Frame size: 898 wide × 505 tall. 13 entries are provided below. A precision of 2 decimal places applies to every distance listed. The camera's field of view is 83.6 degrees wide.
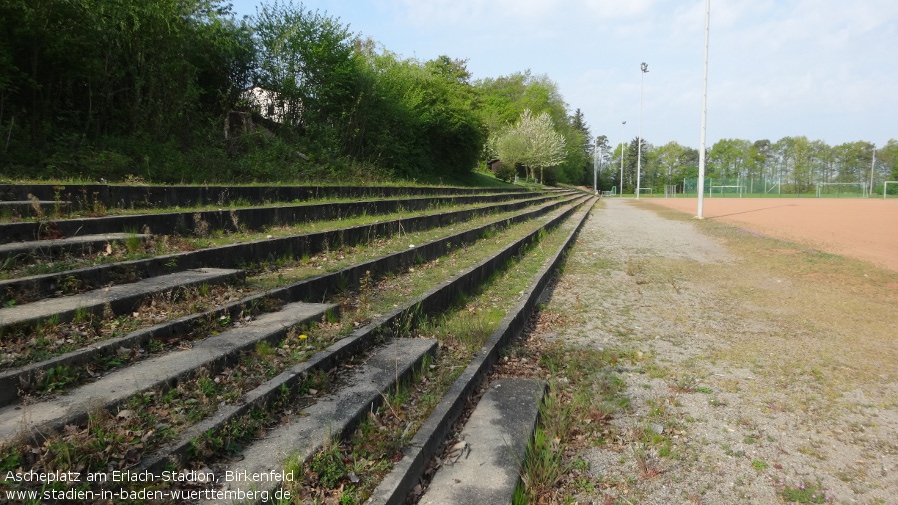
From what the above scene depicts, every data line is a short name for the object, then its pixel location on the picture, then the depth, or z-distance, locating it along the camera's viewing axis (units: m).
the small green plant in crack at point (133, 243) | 4.60
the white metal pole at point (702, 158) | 21.41
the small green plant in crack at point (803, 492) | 2.63
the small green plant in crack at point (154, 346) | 3.12
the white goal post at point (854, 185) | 52.03
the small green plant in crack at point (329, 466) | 2.34
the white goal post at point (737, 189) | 57.40
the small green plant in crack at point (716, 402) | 3.69
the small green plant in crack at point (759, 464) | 2.91
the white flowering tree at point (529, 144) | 45.97
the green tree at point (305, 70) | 13.62
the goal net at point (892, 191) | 52.94
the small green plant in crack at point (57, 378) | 2.53
